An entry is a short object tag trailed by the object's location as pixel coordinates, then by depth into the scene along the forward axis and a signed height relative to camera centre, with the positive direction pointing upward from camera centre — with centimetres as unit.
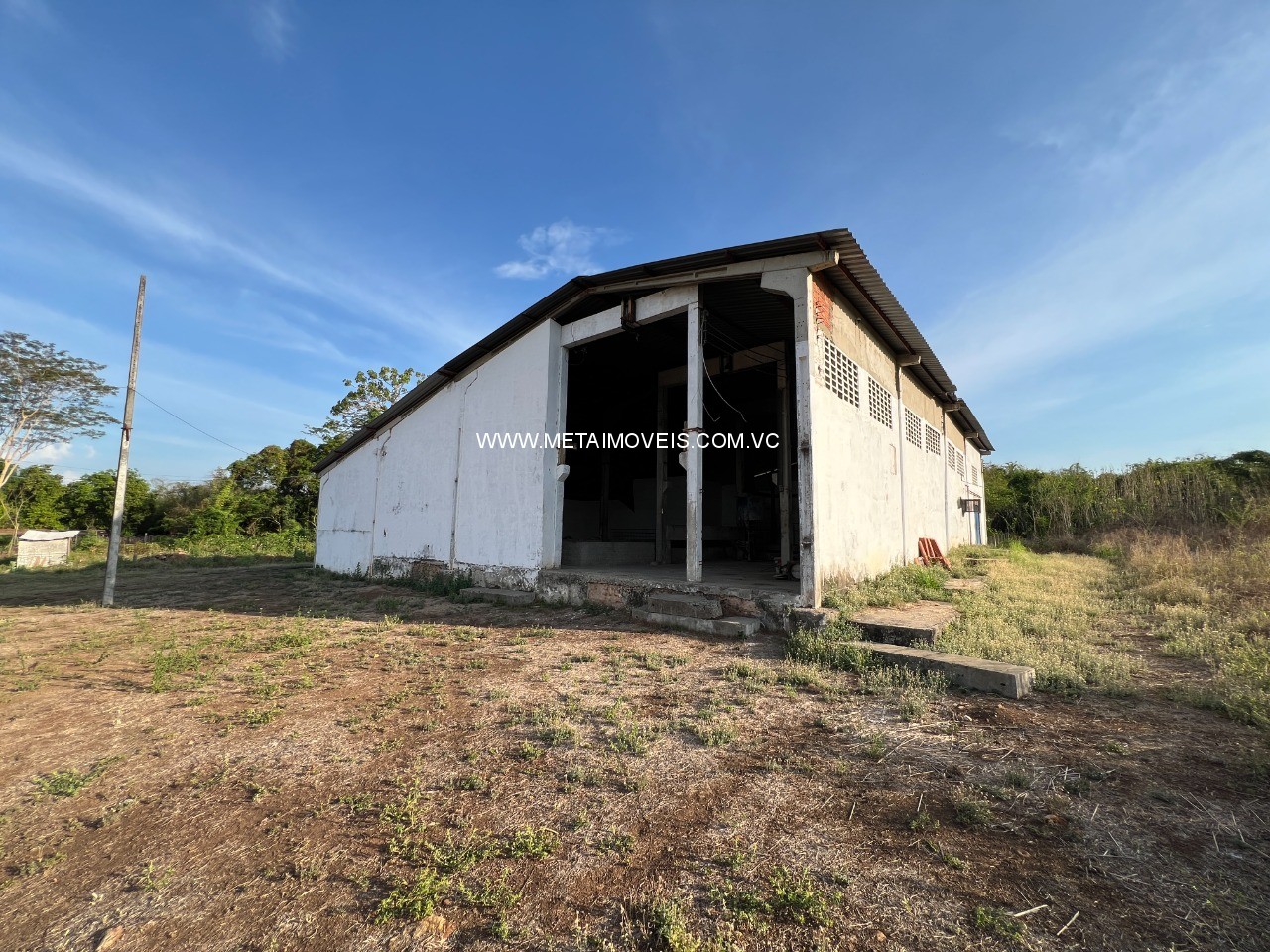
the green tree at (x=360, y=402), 2759 +648
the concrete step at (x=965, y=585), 850 -72
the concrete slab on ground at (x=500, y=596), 841 -105
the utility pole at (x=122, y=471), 934 +92
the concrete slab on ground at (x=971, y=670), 393 -99
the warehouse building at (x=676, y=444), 702 +188
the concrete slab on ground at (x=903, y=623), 502 -82
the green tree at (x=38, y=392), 2270 +568
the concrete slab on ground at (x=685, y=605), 630 -84
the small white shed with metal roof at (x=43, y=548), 1705 -89
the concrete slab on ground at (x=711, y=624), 586 -101
